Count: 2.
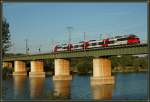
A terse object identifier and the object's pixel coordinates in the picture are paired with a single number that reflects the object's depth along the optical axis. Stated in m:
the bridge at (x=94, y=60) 63.72
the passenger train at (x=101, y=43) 68.28
